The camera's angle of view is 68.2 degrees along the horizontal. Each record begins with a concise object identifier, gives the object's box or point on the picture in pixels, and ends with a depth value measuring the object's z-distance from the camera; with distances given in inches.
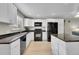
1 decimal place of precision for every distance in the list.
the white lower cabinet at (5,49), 43.1
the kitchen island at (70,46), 48.6
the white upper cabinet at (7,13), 56.0
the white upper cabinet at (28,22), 179.5
